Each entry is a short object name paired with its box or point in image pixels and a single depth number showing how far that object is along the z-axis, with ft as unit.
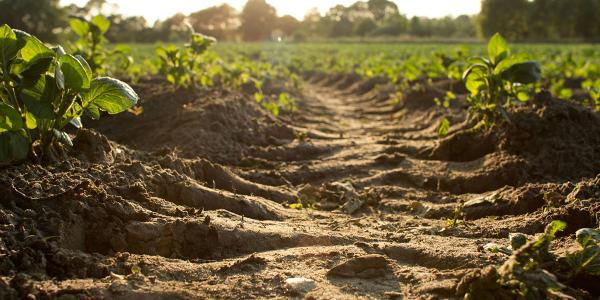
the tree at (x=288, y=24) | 272.64
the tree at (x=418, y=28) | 228.63
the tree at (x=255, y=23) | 262.06
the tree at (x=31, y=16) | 118.11
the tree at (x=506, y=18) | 205.87
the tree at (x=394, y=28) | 233.14
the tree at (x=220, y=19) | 262.88
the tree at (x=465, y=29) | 246.06
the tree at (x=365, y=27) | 245.24
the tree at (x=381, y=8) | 397.80
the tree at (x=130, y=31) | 183.93
